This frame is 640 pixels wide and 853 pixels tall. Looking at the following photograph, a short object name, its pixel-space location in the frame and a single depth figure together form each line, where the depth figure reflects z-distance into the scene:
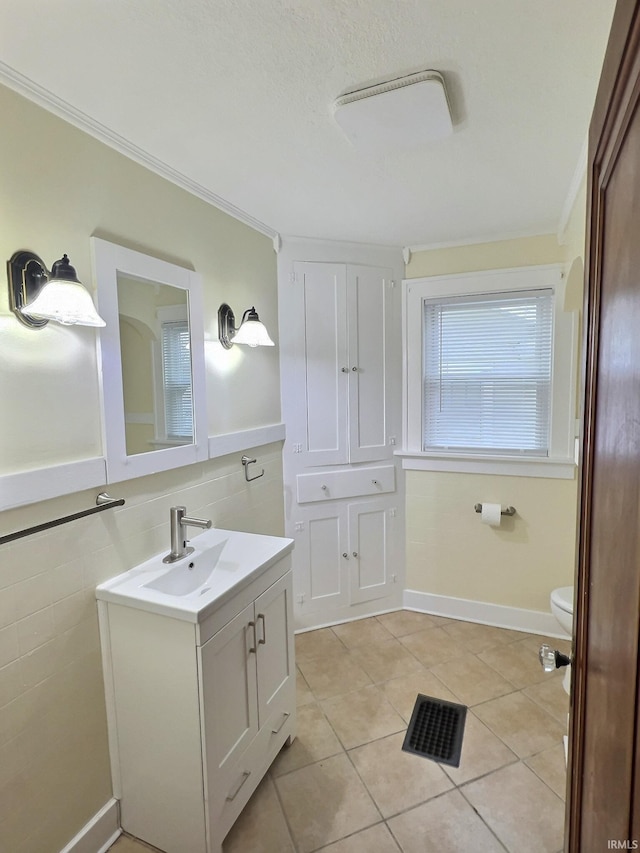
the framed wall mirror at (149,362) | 1.49
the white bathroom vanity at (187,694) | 1.33
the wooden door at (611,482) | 0.55
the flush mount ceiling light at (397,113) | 1.25
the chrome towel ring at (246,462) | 2.24
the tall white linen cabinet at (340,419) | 2.59
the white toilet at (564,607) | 2.04
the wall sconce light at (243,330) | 2.03
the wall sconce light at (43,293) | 1.19
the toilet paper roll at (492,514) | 2.60
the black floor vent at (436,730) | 1.82
